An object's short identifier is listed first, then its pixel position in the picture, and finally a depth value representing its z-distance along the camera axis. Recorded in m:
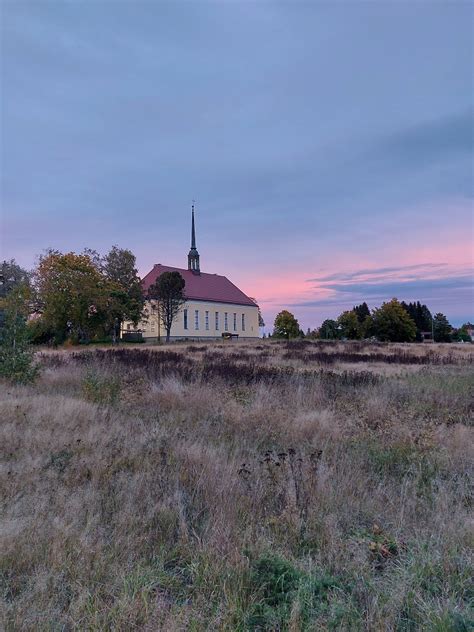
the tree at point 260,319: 77.88
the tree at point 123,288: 43.19
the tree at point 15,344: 9.60
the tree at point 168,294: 44.84
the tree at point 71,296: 38.28
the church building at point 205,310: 57.56
